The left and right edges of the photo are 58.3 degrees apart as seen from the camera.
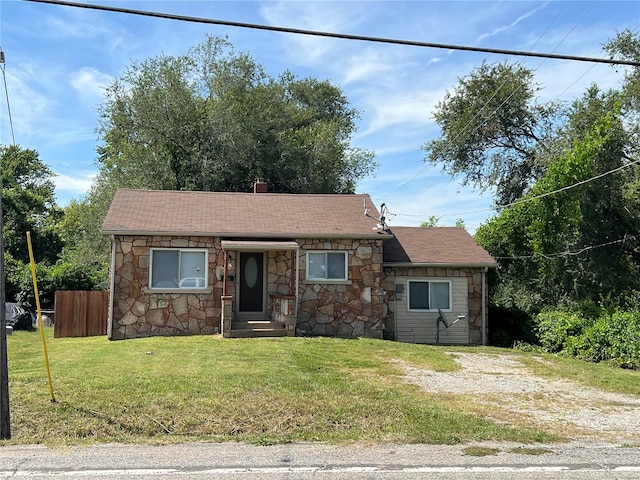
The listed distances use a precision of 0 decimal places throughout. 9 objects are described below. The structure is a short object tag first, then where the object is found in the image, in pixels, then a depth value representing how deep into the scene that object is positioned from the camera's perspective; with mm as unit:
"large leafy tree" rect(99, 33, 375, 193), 25781
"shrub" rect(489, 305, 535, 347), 17641
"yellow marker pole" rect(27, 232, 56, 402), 6918
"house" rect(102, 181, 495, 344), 15125
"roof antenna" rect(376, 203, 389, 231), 16477
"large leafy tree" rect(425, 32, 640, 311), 21031
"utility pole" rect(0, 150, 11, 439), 6207
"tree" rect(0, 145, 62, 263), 37562
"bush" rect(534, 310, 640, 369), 13528
